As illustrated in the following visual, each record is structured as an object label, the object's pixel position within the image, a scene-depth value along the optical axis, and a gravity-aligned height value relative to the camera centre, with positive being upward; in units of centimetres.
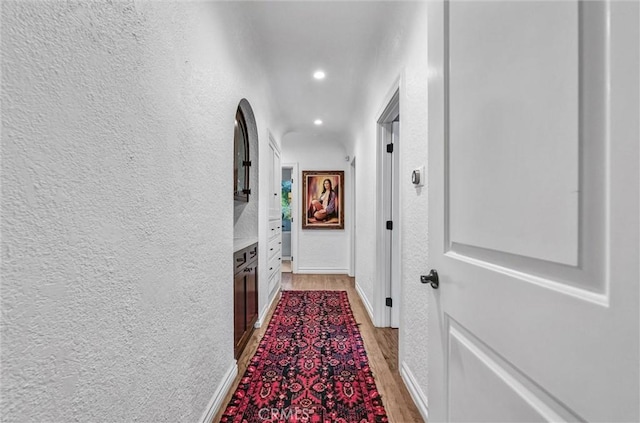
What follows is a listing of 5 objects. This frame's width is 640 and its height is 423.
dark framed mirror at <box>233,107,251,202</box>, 237 +42
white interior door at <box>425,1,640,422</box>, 42 +0
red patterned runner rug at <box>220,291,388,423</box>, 165 -107
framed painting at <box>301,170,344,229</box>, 567 +21
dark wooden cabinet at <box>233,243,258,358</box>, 217 -66
